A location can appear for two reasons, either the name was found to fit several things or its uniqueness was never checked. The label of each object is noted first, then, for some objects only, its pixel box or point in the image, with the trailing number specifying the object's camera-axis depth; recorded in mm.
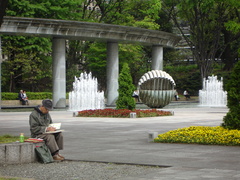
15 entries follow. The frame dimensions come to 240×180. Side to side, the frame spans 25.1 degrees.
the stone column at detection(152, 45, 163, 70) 45656
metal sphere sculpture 36438
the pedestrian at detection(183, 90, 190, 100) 60756
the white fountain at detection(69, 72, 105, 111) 37250
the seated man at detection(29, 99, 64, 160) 11243
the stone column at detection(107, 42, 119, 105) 42219
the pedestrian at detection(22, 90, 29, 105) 46156
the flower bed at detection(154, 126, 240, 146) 13930
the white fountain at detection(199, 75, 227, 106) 45344
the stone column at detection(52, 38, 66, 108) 38469
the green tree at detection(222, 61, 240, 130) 14484
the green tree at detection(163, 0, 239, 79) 51281
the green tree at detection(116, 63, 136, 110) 28703
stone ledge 10695
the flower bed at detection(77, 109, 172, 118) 26781
